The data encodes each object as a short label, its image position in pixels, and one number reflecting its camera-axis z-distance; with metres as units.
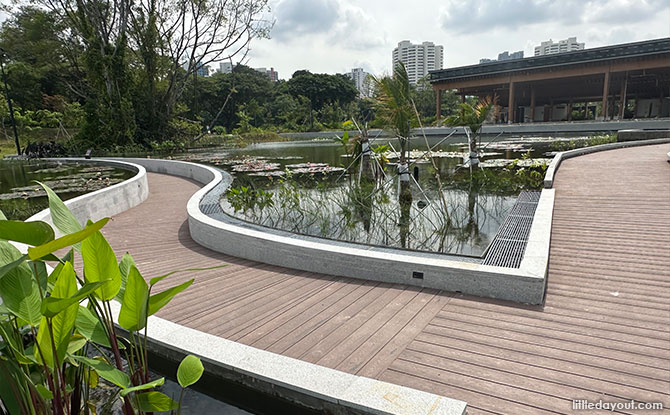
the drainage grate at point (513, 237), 3.59
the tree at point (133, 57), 19.38
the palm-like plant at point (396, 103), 6.61
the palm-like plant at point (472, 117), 9.42
